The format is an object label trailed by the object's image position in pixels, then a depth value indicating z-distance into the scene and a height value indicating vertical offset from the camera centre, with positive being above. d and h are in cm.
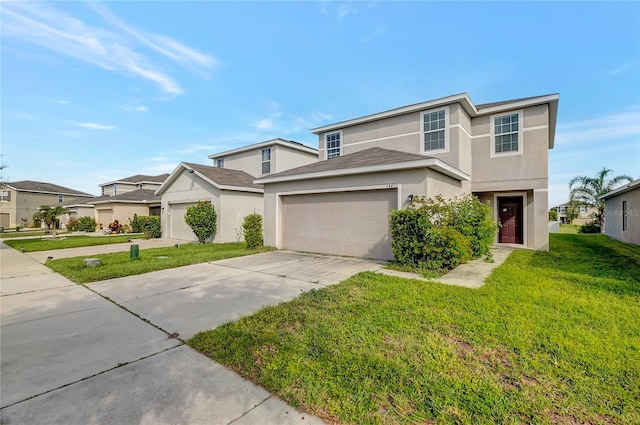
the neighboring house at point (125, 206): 2297 +73
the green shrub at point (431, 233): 692 -48
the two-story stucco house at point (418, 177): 885 +143
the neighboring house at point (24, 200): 3456 +201
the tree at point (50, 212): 1848 +15
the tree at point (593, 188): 2020 +222
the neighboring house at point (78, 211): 2866 +36
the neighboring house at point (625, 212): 1230 +22
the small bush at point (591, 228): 2231 -97
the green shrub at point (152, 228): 1774 -90
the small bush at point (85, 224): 2542 -97
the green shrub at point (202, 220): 1402 -28
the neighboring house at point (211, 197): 1431 +106
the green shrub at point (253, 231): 1130 -69
